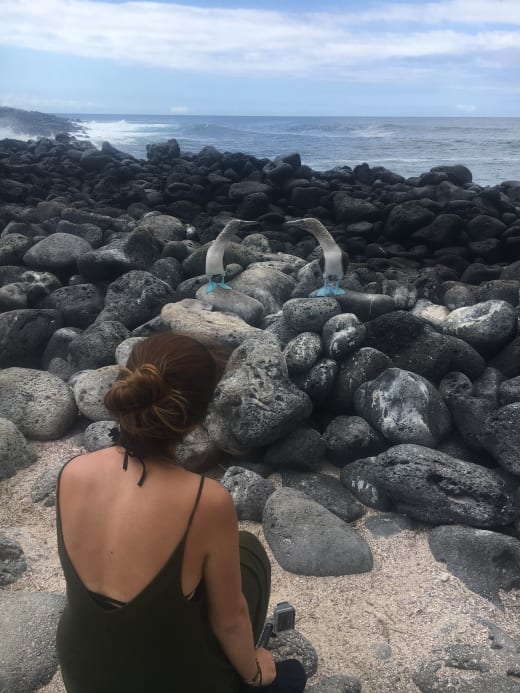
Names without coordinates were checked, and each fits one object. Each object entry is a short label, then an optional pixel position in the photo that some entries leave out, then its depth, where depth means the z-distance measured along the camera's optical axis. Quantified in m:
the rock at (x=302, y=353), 4.54
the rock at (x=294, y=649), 2.49
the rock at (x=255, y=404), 3.88
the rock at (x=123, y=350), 4.67
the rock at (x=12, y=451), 3.86
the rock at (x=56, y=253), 6.91
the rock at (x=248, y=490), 3.50
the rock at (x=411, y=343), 4.42
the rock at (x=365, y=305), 5.27
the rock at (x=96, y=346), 5.01
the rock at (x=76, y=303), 5.93
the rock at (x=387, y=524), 3.40
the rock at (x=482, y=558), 2.96
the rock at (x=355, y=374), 4.45
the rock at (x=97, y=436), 4.03
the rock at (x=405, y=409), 3.95
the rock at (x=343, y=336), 4.57
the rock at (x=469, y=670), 2.39
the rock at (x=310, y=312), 4.92
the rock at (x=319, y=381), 4.43
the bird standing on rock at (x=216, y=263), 5.99
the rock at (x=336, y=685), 2.30
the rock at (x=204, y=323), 4.78
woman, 1.54
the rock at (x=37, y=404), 4.30
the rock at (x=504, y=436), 3.51
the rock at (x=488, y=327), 4.69
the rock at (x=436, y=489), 3.33
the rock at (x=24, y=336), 5.34
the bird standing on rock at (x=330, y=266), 5.50
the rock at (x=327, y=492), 3.55
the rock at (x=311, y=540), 3.08
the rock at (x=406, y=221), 9.41
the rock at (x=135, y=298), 5.72
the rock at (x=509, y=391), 4.11
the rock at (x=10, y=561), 2.96
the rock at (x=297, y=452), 3.96
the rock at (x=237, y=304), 5.53
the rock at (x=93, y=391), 4.37
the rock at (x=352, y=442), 4.02
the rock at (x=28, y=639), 2.38
